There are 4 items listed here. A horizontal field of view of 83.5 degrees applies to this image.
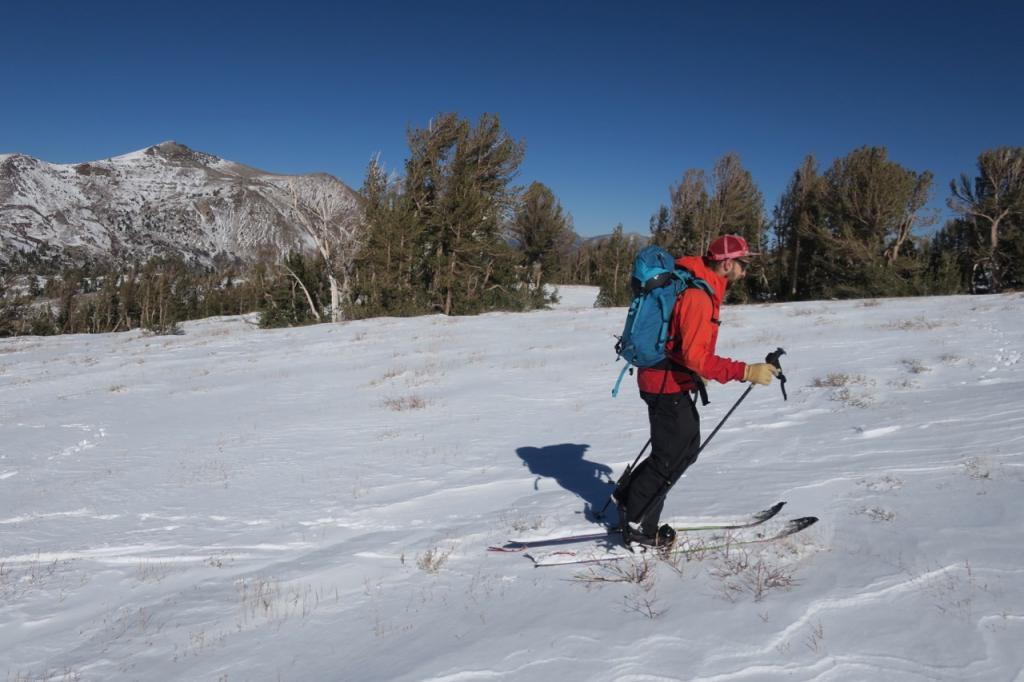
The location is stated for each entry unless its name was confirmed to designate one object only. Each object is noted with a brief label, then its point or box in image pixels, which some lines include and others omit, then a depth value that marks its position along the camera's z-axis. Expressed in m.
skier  3.72
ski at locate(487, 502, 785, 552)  4.20
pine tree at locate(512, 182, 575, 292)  43.44
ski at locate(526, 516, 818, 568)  3.91
